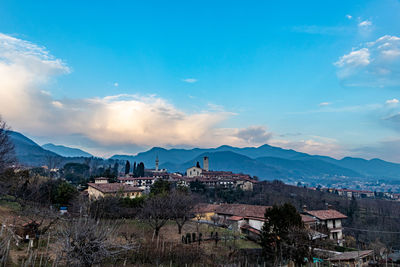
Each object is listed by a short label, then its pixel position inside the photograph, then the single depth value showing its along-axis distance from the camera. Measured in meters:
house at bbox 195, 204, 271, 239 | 31.69
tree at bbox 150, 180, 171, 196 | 38.46
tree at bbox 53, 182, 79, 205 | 30.88
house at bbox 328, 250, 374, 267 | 19.25
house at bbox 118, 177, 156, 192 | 71.19
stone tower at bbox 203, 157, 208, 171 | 127.50
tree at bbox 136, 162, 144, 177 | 89.26
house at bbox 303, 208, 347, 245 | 35.75
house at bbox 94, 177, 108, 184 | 54.50
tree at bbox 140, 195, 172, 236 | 22.82
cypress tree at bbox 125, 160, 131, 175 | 92.56
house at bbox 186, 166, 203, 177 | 101.06
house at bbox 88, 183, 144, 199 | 38.69
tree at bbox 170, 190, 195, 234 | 24.15
